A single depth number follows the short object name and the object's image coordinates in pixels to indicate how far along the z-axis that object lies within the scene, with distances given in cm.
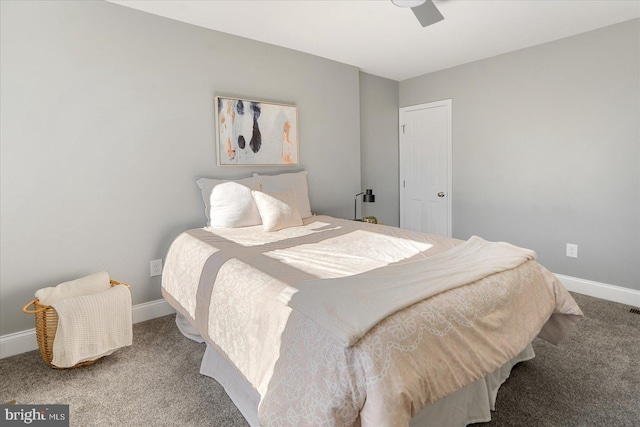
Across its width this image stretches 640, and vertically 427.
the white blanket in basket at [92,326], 204
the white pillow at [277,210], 279
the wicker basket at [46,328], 204
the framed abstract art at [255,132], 312
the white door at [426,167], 436
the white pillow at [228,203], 284
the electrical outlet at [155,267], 286
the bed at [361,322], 112
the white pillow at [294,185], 315
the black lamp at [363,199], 399
